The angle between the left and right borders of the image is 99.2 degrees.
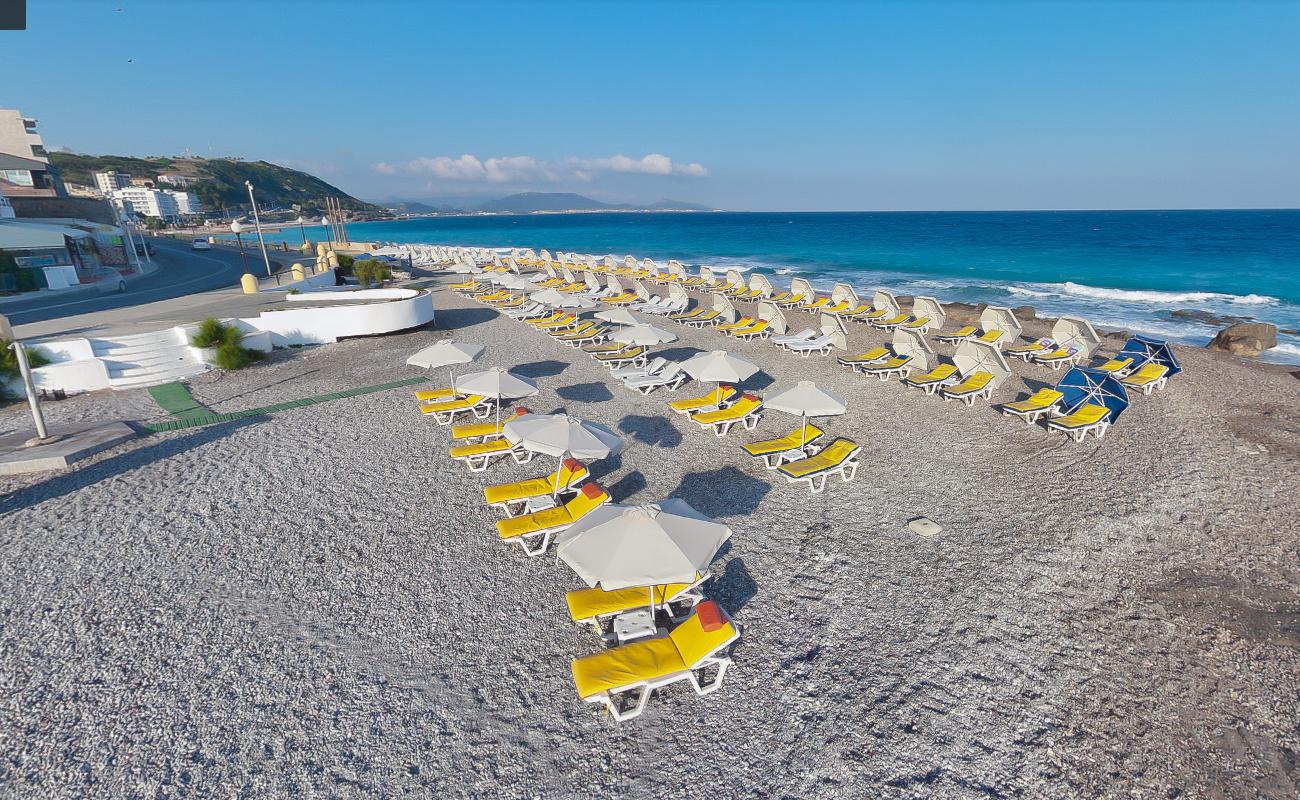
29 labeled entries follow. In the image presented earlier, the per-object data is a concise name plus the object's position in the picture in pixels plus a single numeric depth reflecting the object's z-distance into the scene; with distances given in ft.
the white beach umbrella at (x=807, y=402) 24.57
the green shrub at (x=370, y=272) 72.18
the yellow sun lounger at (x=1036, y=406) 30.42
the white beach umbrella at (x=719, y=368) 29.81
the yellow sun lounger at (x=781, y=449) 26.35
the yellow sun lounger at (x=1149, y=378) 34.01
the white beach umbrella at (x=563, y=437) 21.12
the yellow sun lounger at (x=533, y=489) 22.40
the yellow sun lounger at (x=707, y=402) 32.42
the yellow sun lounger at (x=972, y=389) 33.55
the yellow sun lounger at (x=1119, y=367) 35.45
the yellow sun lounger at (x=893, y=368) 39.37
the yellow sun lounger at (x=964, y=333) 47.19
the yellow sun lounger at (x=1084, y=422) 28.22
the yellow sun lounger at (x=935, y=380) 35.86
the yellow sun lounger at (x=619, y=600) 16.17
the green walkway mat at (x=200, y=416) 30.83
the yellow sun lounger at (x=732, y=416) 30.45
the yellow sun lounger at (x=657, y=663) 13.78
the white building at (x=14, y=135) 127.75
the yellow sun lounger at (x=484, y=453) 26.63
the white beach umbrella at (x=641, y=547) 14.49
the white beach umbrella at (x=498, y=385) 27.37
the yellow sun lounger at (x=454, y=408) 32.17
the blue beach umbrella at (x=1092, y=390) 28.89
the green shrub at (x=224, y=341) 40.52
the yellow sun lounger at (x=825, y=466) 24.52
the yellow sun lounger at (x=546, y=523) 20.24
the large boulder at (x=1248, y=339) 49.44
